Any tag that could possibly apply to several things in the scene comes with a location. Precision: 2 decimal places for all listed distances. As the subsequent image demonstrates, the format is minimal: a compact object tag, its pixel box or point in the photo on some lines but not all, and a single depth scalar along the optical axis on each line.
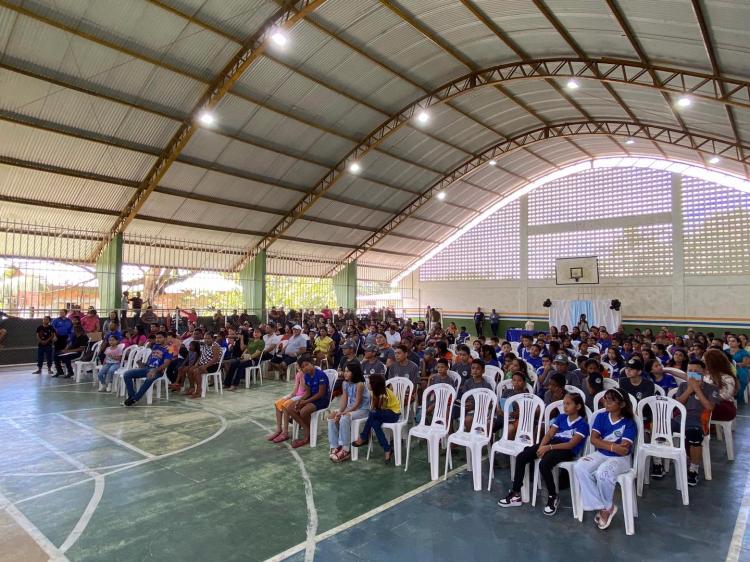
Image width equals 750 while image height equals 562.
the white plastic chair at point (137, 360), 8.78
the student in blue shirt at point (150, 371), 8.12
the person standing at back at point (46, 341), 10.72
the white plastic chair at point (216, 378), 8.89
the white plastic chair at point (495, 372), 7.12
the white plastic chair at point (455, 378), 6.28
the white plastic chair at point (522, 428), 4.63
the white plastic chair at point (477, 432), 4.67
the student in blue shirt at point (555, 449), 4.13
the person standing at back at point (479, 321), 23.23
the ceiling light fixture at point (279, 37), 10.26
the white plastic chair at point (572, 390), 4.82
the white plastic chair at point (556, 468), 4.04
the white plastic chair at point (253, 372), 9.93
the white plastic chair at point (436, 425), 4.94
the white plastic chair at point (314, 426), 5.97
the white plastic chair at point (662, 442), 4.29
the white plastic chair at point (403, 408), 5.31
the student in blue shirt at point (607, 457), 3.84
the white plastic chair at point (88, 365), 10.15
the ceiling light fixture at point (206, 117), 12.55
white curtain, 19.73
